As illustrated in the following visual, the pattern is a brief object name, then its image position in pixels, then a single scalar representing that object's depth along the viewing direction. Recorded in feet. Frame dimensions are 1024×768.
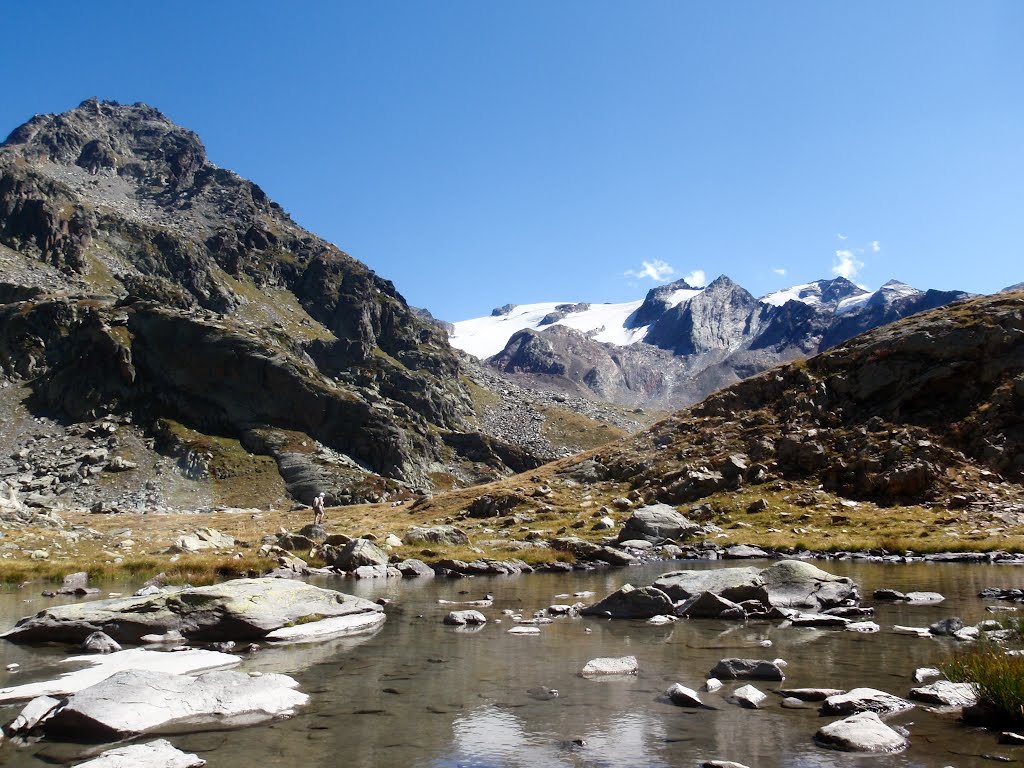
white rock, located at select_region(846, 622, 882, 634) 66.18
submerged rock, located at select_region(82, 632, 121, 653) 60.44
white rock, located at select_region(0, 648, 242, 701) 44.75
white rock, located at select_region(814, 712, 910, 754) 34.06
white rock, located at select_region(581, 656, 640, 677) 52.01
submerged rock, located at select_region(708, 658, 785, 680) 48.88
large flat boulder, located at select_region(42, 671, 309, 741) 37.60
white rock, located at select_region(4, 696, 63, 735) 37.70
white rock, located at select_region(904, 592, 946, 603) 82.89
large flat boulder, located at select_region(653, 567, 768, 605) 81.20
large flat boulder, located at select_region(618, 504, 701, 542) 174.29
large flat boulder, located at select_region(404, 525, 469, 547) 172.14
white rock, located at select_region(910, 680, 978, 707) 40.78
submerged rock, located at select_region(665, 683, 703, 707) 42.55
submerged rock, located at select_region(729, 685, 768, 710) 41.86
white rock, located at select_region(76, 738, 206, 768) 31.02
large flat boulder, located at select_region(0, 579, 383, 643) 65.16
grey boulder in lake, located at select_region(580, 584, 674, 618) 79.30
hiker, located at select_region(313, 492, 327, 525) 197.98
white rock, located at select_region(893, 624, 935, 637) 62.41
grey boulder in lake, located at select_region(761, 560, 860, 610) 81.92
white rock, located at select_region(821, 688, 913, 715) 40.14
